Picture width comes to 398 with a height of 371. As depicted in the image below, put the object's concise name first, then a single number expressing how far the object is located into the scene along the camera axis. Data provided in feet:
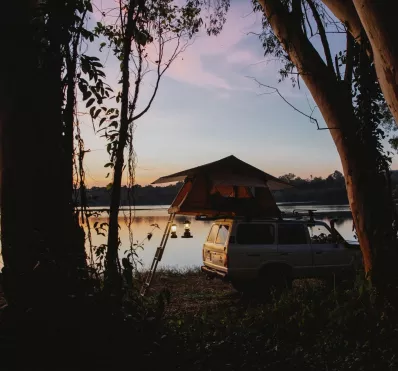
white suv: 39.24
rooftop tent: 41.50
